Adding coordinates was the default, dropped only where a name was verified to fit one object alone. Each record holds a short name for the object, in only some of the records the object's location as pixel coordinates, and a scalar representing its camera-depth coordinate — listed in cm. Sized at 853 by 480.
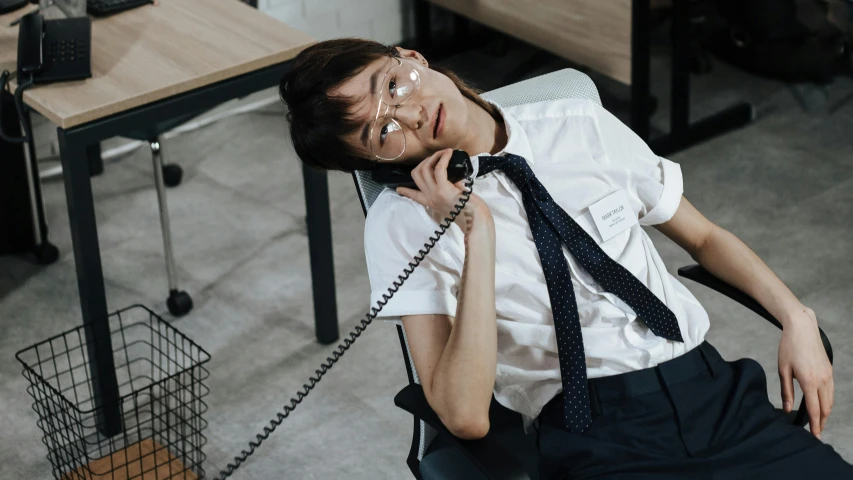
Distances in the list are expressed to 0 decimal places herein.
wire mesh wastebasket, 241
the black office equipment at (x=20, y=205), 299
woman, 152
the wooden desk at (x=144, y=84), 216
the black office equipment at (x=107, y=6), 257
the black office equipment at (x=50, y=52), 224
